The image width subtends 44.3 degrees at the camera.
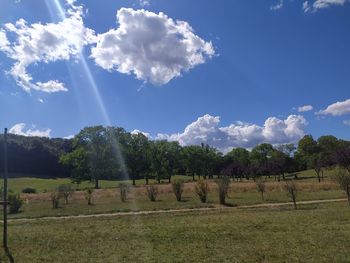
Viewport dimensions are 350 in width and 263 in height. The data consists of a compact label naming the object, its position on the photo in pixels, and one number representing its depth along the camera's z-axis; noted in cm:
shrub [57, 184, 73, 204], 4003
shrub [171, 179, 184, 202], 3838
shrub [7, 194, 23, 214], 3323
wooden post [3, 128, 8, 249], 1377
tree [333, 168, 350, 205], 2791
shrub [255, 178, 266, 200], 3791
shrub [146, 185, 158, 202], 3906
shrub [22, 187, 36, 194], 6512
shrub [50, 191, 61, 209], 3580
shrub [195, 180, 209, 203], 3606
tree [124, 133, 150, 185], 9467
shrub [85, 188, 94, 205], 3762
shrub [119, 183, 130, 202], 3897
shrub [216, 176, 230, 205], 3362
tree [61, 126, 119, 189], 8138
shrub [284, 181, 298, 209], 2839
